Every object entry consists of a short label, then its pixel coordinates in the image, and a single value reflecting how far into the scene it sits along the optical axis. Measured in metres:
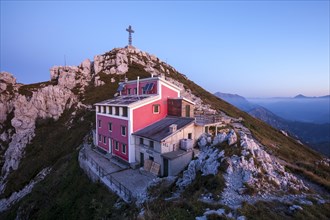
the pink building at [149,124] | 23.94
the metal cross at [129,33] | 91.09
